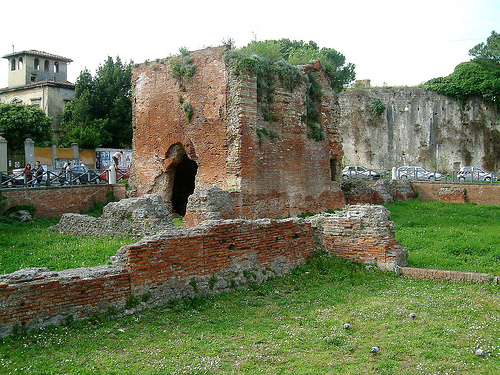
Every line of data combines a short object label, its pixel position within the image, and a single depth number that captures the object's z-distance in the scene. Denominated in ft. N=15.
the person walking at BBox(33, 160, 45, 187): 54.13
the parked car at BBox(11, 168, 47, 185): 52.03
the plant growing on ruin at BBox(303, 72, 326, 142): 54.80
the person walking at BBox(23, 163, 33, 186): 51.56
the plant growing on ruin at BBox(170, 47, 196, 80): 50.49
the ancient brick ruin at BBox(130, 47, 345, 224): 47.24
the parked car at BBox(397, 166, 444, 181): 94.79
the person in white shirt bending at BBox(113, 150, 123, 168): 68.95
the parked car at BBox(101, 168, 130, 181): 70.23
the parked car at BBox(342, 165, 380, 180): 94.60
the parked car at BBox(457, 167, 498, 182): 85.19
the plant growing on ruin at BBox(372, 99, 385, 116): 118.83
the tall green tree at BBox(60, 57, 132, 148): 107.65
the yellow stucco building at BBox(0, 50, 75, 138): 120.98
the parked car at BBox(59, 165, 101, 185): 57.82
